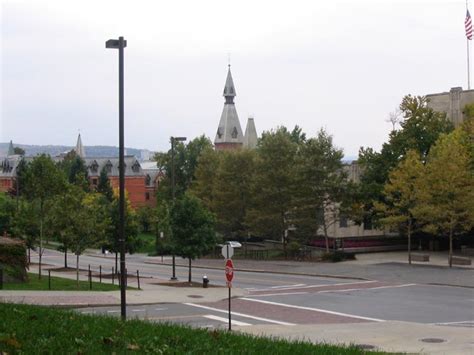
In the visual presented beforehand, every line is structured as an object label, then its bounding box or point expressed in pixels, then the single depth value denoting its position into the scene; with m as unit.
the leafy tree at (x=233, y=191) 58.94
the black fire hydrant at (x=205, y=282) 33.72
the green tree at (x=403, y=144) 53.06
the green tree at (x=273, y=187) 52.25
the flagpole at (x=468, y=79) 64.84
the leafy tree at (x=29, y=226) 38.22
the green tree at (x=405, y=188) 43.84
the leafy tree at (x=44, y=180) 39.16
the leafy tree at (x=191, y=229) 34.84
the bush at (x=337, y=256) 48.78
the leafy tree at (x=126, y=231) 39.34
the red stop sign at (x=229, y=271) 20.78
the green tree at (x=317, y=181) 50.47
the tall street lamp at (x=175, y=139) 36.90
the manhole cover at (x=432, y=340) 18.11
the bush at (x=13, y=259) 28.61
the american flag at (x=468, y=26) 55.97
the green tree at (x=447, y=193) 41.44
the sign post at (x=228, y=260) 20.80
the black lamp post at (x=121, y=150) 18.47
